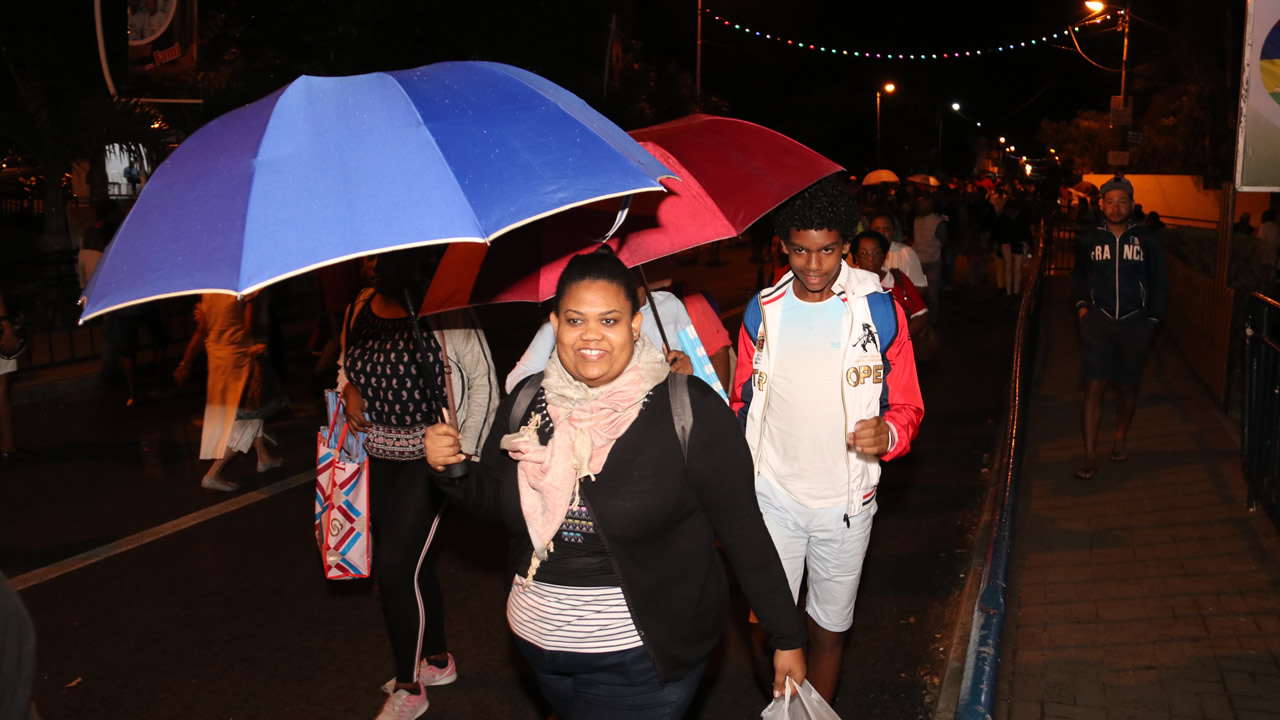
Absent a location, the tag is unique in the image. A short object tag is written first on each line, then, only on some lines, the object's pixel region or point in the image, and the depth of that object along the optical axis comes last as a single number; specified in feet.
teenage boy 12.84
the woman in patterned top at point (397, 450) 14.26
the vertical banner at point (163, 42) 53.83
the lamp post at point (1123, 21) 92.32
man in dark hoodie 25.09
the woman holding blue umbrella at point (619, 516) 9.33
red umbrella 13.42
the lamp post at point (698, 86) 121.79
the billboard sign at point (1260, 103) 21.97
